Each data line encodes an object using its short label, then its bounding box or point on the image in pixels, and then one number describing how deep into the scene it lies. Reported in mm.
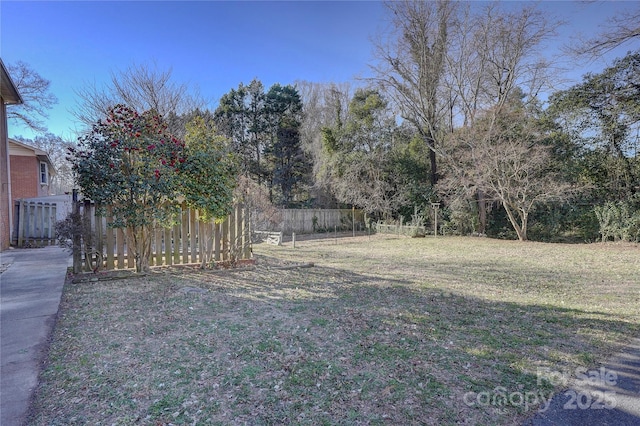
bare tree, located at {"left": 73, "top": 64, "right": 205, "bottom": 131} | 13492
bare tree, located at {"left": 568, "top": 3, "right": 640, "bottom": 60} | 9367
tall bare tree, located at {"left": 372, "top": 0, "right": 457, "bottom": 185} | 16078
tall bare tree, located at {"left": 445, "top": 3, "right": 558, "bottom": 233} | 14156
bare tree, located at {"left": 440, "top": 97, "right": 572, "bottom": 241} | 12820
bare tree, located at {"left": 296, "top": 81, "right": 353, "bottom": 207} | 20000
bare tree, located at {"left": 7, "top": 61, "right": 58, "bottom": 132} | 16172
